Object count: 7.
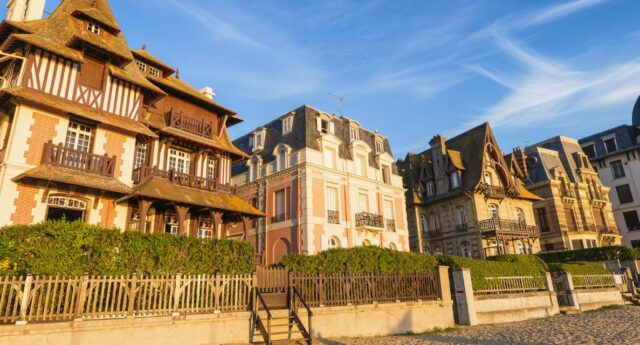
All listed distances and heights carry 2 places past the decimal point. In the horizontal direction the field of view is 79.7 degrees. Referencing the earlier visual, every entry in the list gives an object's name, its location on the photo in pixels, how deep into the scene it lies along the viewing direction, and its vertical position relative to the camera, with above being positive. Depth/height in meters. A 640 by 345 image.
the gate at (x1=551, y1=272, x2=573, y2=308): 19.81 -0.67
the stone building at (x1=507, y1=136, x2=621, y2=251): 35.21 +7.26
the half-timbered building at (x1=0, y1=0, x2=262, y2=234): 12.88 +6.23
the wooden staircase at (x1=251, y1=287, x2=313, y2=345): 10.30 -0.85
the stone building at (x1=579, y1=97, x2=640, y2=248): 41.72 +11.58
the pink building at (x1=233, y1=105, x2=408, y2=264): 23.98 +6.59
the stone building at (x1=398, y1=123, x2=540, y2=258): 30.97 +6.56
